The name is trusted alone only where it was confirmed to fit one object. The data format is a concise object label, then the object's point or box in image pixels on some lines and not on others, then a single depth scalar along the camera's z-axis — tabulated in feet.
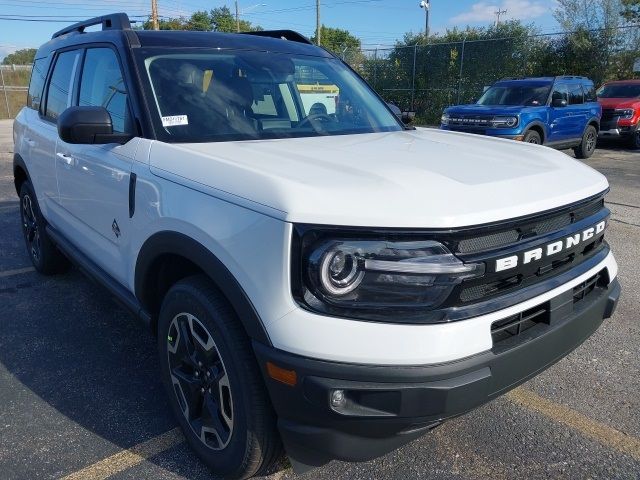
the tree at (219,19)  209.14
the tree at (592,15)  66.80
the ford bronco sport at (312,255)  5.84
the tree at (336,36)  271.28
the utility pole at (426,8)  119.55
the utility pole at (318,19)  112.98
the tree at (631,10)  69.72
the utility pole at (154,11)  108.27
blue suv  35.99
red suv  48.26
